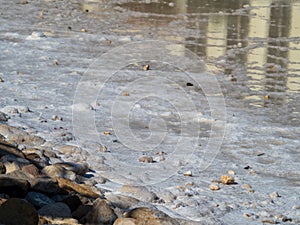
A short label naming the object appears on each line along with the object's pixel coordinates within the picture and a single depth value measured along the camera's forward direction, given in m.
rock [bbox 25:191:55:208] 7.32
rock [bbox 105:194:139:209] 7.82
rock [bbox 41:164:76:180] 8.38
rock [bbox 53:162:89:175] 8.79
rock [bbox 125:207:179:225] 7.02
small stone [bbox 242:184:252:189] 8.79
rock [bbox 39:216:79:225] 6.77
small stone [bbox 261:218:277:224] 7.75
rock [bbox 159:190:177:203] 8.23
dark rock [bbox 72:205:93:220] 7.21
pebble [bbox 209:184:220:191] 8.69
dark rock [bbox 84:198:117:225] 7.00
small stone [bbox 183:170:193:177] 9.25
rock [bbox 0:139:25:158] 8.66
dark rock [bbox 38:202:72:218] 6.89
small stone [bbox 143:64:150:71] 16.29
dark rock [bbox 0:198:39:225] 6.46
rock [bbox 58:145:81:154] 9.79
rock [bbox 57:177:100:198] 7.97
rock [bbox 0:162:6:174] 8.03
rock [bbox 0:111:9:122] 10.99
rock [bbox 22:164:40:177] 8.17
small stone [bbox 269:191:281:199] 8.49
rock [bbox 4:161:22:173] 8.19
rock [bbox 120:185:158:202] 8.21
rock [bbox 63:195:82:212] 7.48
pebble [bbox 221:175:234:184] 8.93
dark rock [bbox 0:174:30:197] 7.39
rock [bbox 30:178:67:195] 7.68
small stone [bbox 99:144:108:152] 10.01
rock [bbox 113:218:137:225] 6.88
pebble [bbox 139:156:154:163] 9.71
